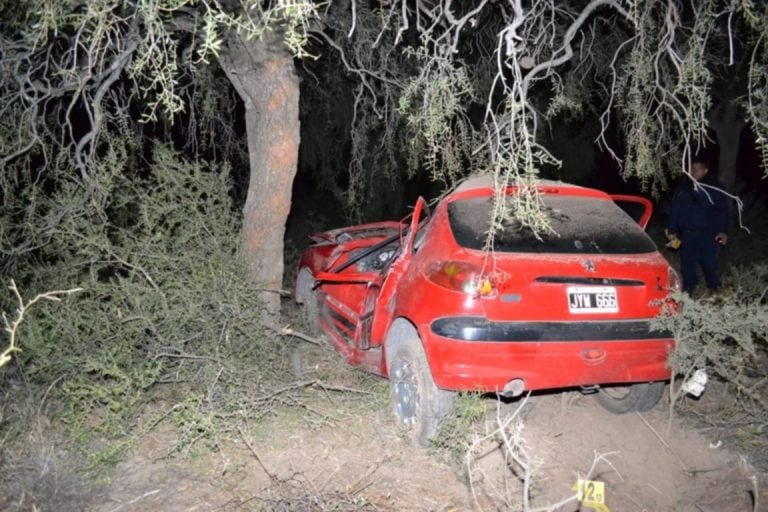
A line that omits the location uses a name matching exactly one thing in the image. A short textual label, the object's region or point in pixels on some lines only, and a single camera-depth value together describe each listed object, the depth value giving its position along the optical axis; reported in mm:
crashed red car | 3688
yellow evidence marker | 2637
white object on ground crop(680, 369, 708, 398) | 4176
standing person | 7480
